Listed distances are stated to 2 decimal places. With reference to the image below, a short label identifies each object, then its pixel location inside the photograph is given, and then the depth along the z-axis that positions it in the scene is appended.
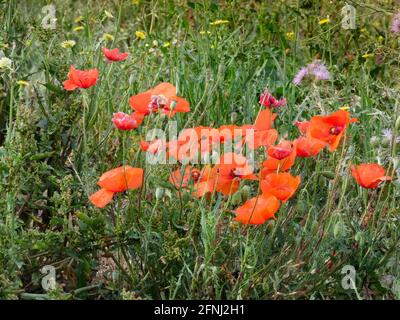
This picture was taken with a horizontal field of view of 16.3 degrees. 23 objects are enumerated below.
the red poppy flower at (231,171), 3.33
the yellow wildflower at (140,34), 5.96
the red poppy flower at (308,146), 3.48
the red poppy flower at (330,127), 3.49
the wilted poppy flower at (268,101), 3.84
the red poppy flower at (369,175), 3.37
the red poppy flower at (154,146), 3.40
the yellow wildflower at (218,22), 5.87
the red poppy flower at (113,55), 4.02
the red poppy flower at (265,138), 3.56
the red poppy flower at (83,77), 3.69
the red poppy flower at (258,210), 3.22
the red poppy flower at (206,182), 3.37
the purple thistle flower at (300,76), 5.46
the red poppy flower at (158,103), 3.53
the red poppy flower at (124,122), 3.32
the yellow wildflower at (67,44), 4.92
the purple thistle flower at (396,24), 5.48
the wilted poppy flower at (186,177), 3.52
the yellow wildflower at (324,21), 6.02
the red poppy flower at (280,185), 3.26
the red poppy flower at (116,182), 3.37
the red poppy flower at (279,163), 3.44
